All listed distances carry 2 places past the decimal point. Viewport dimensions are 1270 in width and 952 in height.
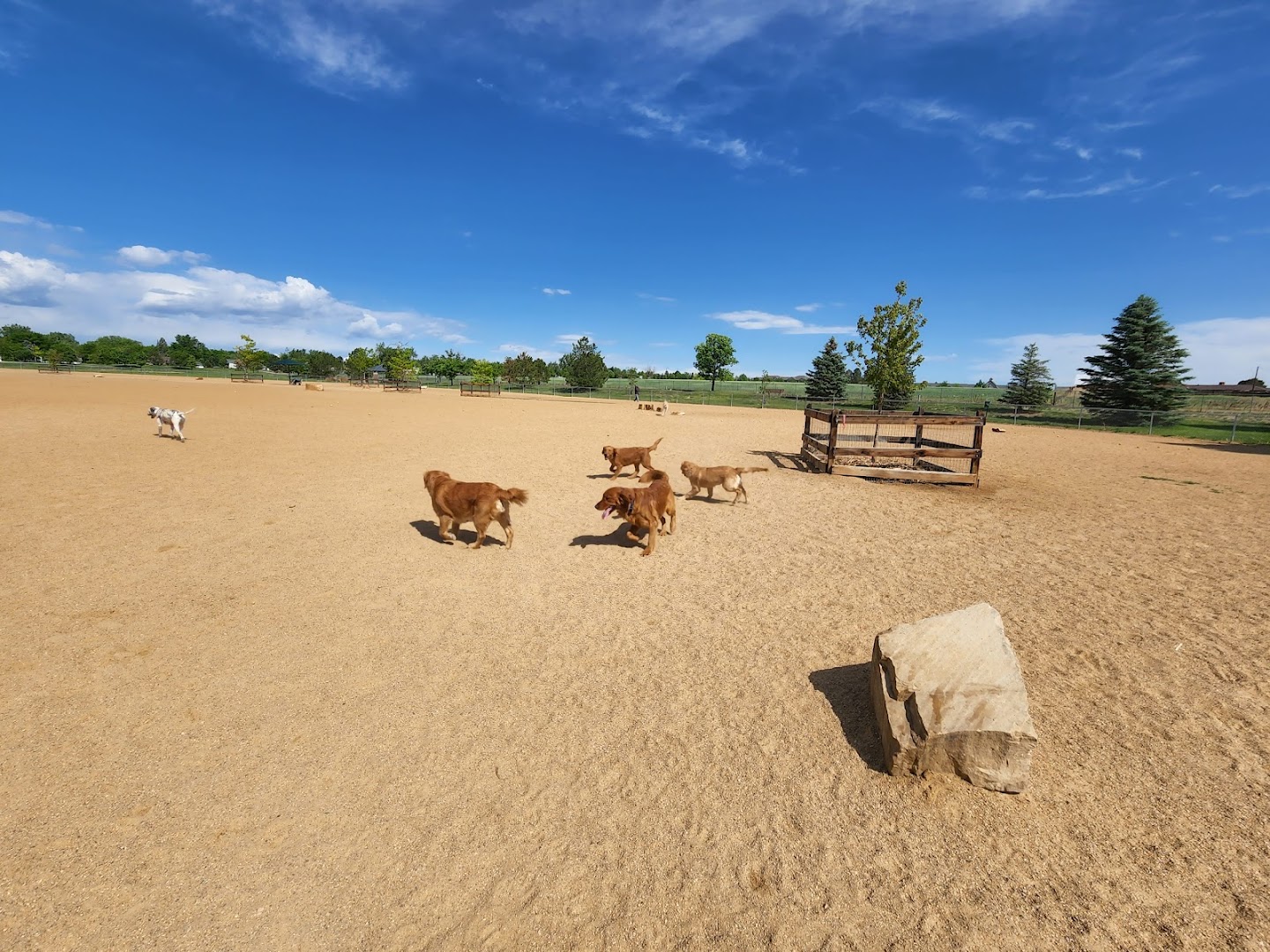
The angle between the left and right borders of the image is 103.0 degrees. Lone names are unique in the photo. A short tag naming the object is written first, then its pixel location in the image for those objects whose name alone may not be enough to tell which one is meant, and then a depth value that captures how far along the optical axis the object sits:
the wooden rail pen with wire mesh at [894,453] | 13.04
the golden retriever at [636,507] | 7.80
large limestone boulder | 3.39
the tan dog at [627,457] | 12.76
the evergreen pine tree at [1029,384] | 50.75
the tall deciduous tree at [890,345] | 32.16
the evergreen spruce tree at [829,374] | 63.07
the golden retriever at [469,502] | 7.50
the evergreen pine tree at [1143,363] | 35.69
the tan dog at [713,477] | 10.33
